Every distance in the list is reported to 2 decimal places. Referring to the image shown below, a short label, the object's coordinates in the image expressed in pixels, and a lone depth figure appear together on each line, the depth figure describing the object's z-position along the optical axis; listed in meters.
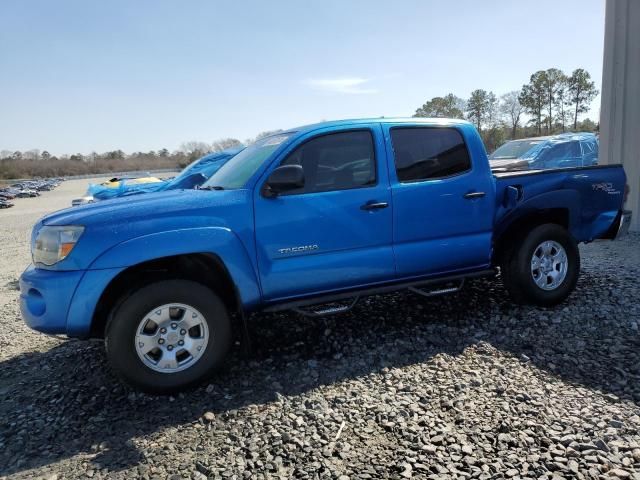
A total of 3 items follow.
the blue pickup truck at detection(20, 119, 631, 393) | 3.30
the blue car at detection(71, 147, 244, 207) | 7.81
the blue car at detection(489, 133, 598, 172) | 11.59
